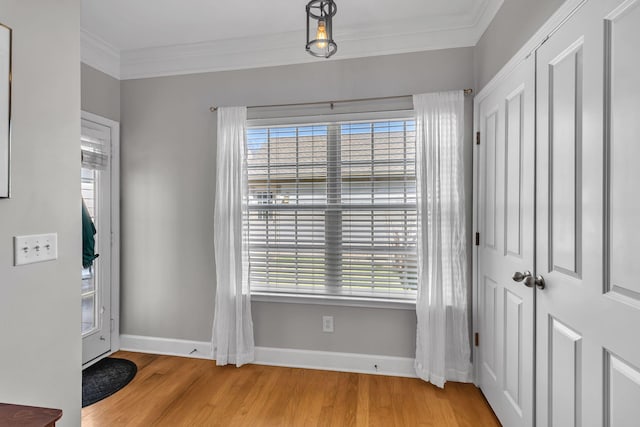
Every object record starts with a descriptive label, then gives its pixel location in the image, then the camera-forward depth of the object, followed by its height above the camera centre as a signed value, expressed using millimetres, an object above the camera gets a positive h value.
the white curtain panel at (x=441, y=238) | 2357 -196
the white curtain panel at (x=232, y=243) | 2652 -264
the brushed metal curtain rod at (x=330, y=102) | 2386 +888
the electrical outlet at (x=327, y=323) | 2650 -930
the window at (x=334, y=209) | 2555 +19
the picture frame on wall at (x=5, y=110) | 1212 +385
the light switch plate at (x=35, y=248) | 1279 -154
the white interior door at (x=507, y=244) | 1617 -190
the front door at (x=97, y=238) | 2695 -239
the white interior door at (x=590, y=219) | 987 -26
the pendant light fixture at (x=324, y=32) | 1427 +805
